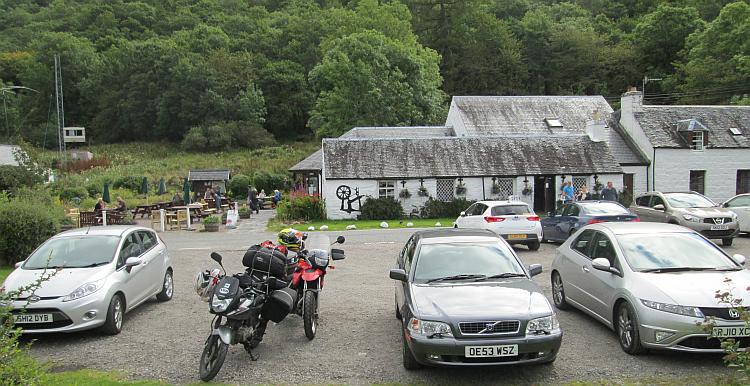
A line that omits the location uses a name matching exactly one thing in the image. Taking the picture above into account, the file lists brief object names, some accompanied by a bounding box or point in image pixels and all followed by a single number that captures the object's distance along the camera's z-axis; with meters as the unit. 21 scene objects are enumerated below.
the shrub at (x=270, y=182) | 49.12
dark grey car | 5.79
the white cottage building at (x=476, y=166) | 30.52
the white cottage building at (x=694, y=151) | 32.03
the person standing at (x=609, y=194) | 23.50
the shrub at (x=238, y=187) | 47.59
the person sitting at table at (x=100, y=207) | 25.62
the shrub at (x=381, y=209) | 29.95
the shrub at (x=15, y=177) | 23.73
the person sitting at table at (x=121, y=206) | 25.97
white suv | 16.59
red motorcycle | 7.88
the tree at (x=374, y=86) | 48.97
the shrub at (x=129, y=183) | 47.84
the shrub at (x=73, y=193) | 41.10
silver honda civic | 6.28
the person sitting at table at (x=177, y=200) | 32.53
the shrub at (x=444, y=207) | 30.47
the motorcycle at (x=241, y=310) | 6.36
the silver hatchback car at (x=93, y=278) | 7.77
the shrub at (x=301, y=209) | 29.09
